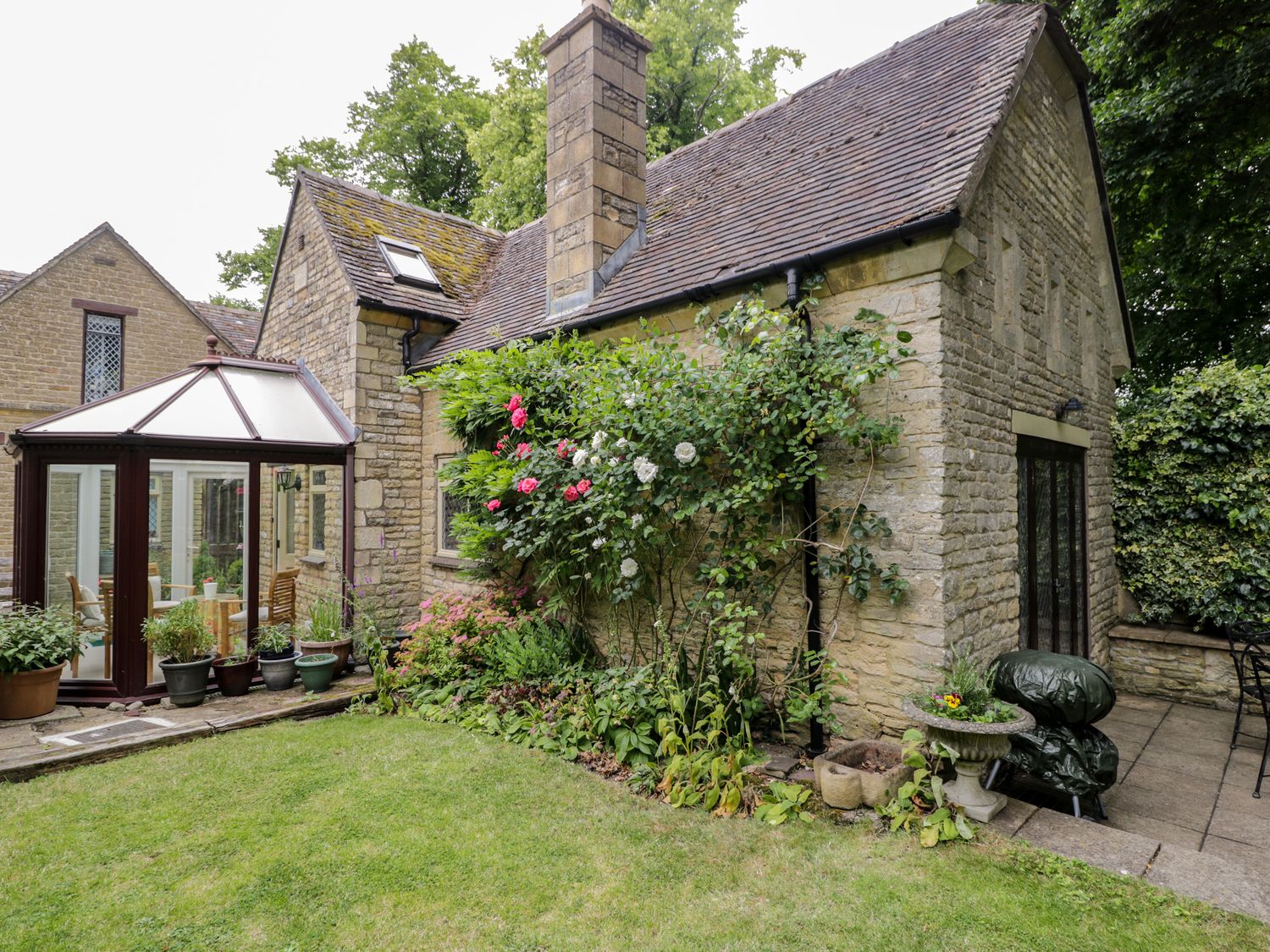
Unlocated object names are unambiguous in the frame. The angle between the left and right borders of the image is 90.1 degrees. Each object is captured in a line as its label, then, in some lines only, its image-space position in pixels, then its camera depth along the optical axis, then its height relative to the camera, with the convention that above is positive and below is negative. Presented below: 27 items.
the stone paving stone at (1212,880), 3.12 -2.01
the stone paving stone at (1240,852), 3.73 -2.19
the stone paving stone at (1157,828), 4.05 -2.22
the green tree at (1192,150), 9.41 +5.63
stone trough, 4.06 -1.86
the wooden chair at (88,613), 6.81 -1.25
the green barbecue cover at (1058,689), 4.25 -1.34
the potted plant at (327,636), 7.45 -1.68
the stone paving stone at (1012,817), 3.88 -2.04
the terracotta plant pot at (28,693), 5.94 -1.85
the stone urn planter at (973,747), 3.83 -1.56
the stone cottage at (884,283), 4.73 +2.31
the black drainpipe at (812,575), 4.96 -0.65
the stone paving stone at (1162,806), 4.33 -2.23
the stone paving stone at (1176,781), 4.77 -2.24
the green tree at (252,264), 23.00 +8.83
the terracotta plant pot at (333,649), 7.43 -1.80
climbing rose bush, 4.80 +0.32
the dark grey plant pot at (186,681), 6.50 -1.89
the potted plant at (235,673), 6.91 -1.93
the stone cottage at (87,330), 13.55 +3.94
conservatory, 6.67 -0.10
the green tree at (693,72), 16.97 +11.63
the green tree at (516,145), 16.00 +9.51
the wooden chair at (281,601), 8.01 -1.33
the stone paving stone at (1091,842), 3.49 -2.03
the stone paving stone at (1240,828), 4.05 -2.21
